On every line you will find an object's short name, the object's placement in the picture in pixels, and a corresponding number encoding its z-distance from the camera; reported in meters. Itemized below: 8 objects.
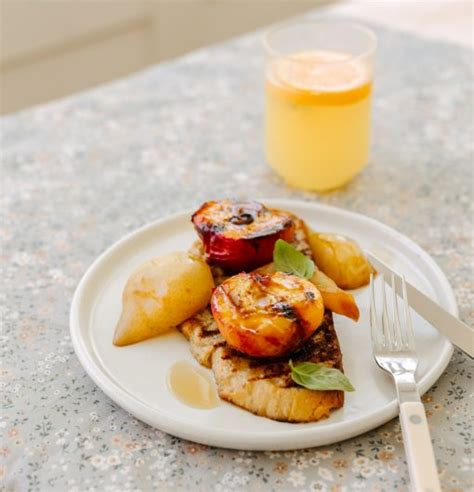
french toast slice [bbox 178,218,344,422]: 0.94
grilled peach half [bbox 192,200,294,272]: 1.11
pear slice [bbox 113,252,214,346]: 1.09
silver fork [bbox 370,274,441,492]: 0.83
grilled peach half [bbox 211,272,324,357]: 0.94
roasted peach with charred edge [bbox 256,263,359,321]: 1.08
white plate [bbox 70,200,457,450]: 0.93
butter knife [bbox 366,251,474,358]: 1.06
